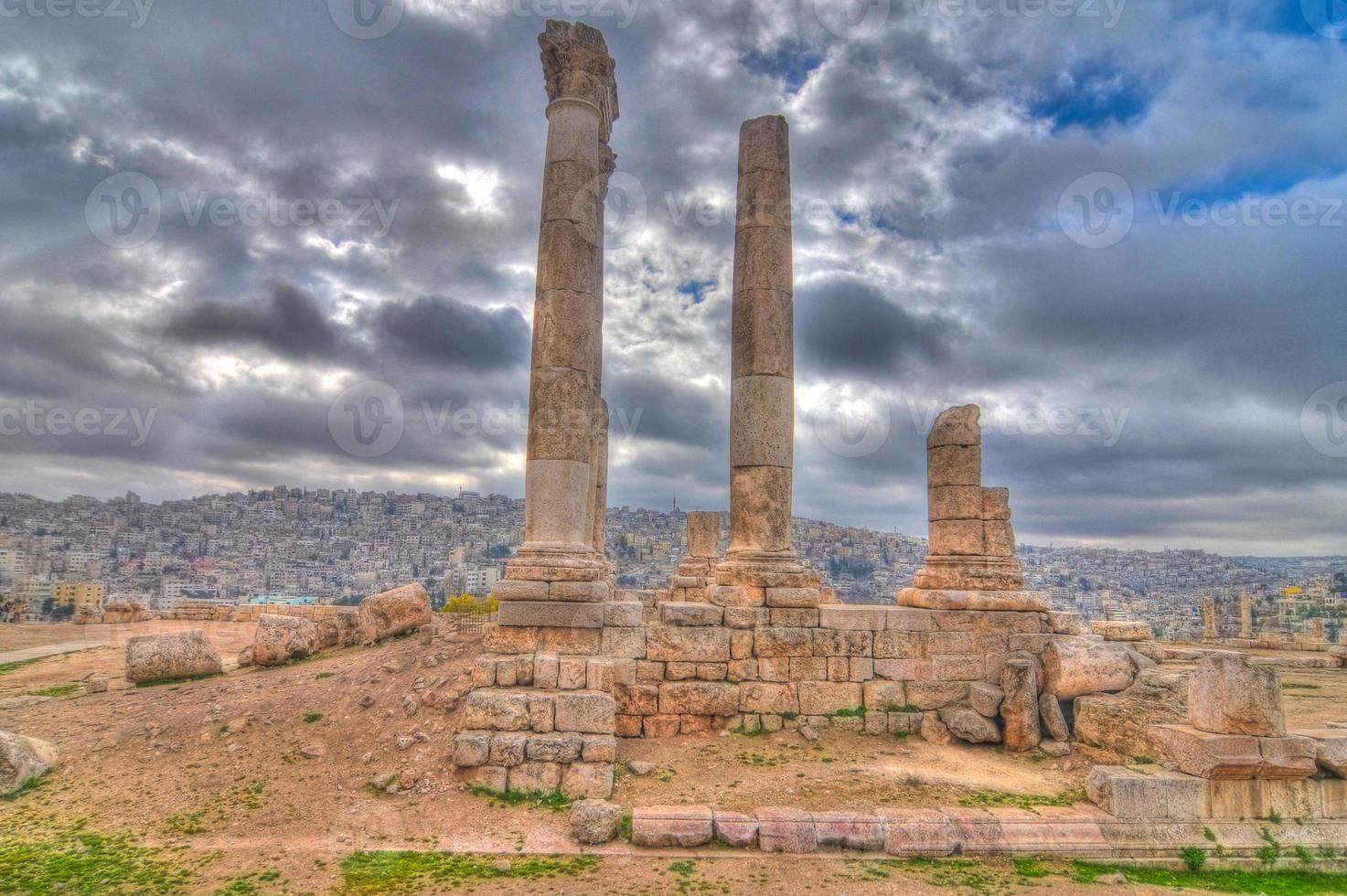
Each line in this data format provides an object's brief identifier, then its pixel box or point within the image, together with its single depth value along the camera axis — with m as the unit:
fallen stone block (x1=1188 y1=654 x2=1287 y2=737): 7.22
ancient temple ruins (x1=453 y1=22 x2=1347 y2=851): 9.51
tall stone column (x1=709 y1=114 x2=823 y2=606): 11.38
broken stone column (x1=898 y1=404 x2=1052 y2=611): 11.45
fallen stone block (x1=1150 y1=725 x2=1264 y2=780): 7.12
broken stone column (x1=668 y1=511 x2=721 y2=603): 15.56
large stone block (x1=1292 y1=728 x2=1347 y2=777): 7.25
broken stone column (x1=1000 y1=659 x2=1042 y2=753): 9.73
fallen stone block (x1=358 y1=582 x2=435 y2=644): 13.92
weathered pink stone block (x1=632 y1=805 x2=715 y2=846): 6.88
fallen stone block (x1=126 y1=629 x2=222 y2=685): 12.42
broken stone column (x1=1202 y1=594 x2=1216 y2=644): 26.58
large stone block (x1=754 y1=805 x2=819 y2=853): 6.84
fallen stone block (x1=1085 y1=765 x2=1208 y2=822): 7.15
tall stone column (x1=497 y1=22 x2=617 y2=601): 10.55
